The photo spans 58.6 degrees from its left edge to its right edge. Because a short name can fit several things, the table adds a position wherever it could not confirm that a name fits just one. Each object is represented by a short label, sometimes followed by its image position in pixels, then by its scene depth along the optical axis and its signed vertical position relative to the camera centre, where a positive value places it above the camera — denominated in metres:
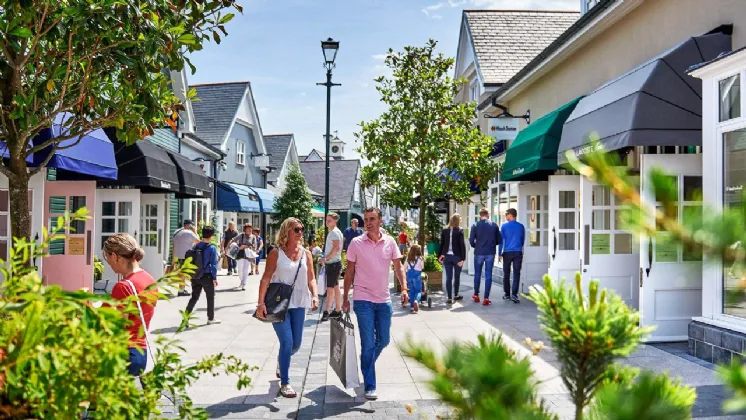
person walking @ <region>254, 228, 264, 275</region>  20.98 -0.70
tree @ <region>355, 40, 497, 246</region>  15.91 +2.02
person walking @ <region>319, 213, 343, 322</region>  11.46 -0.70
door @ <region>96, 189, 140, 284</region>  14.75 +0.18
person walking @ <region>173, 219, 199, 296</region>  14.27 -0.41
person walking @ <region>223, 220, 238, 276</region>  19.58 -0.35
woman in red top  4.50 -0.28
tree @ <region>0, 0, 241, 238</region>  5.81 +1.59
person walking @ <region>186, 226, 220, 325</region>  10.67 -0.87
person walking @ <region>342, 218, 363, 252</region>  13.41 -0.16
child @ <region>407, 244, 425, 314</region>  12.22 -0.87
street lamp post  17.11 +4.18
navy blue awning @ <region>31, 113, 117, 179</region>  9.30 +1.01
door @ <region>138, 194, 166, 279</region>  16.44 -0.23
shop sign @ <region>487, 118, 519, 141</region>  16.20 +2.38
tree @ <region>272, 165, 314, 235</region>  37.16 +1.24
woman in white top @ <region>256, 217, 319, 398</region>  6.36 -0.58
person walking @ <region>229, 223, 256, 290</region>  16.75 -0.75
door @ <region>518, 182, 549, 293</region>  14.82 -0.05
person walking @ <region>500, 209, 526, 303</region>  13.27 -0.41
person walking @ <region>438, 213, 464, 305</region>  12.88 -0.45
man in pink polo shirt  6.31 -0.62
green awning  11.85 +1.49
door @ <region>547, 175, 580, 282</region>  11.91 +0.00
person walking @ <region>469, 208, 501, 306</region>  13.15 -0.37
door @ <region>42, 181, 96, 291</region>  11.42 -0.55
